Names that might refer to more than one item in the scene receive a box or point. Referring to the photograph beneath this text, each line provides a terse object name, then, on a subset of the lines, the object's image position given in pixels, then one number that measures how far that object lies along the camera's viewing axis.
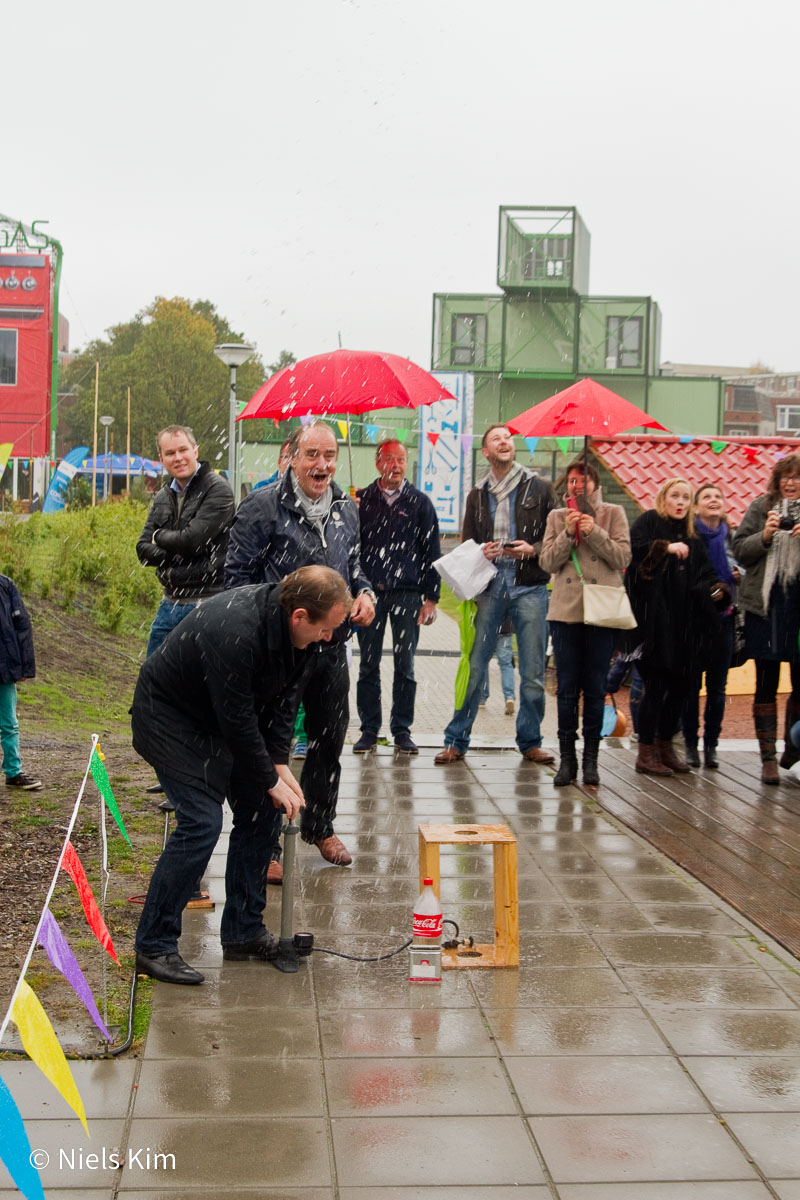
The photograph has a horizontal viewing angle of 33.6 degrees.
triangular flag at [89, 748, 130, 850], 5.36
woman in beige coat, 8.48
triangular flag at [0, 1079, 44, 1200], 2.54
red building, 48.75
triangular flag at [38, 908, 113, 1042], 3.39
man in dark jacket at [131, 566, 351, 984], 4.57
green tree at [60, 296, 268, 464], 57.66
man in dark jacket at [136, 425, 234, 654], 7.44
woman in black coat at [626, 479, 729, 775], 8.81
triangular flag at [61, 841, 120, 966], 4.17
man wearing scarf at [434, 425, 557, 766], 9.06
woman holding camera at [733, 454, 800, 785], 8.70
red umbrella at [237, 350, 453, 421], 8.44
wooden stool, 5.08
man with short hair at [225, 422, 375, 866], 6.26
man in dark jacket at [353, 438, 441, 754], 9.09
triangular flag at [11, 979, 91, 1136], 2.89
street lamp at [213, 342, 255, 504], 20.86
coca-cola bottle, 4.89
